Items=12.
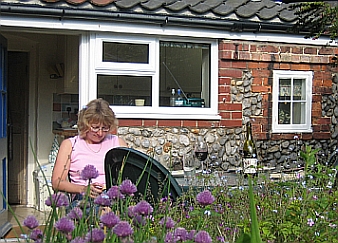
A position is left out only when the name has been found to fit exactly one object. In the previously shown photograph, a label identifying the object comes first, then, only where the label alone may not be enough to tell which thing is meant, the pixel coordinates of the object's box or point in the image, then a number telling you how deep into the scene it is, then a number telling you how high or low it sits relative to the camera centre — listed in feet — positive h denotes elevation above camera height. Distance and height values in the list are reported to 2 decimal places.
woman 12.43 -0.90
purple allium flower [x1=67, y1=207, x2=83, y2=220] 4.75 -0.91
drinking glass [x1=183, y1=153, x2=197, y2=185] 12.23 -1.47
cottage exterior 20.59 +0.99
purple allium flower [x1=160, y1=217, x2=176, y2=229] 5.01 -1.03
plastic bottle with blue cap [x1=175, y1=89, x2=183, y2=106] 22.12 +0.09
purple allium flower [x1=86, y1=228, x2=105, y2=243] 4.04 -0.93
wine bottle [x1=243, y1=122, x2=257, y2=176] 14.20 -1.25
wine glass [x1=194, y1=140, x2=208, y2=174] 13.61 -1.15
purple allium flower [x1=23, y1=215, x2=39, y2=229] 4.38 -0.90
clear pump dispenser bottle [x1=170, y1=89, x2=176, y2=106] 22.06 +0.12
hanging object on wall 25.66 +1.27
